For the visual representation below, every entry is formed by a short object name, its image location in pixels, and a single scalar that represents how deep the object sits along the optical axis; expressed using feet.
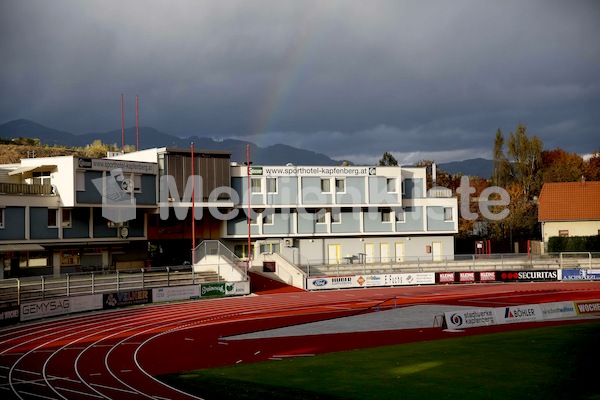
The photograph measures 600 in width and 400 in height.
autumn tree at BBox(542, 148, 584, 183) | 333.21
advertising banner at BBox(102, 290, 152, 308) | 145.07
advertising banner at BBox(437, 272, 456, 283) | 197.47
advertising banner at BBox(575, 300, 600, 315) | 125.29
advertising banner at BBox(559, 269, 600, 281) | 192.94
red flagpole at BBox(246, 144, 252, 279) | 200.58
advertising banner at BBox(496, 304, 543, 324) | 118.73
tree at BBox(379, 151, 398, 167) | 415.23
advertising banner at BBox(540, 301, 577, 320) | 122.83
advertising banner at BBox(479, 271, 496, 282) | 199.11
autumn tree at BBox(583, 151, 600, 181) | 353.31
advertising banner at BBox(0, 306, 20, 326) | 121.80
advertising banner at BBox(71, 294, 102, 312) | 137.46
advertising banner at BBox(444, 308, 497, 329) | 113.70
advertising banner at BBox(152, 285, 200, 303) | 157.04
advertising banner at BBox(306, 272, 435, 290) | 188.34
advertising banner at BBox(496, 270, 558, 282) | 196.54
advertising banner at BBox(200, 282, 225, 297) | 166.71
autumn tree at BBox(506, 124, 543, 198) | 337.93
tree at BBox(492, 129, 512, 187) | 340.59
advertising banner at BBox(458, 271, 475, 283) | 198.70
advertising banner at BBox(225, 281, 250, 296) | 171.73
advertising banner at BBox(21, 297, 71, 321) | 126.93
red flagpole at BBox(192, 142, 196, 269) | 177.88
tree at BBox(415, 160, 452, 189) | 369.30
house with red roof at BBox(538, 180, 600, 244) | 248.83
